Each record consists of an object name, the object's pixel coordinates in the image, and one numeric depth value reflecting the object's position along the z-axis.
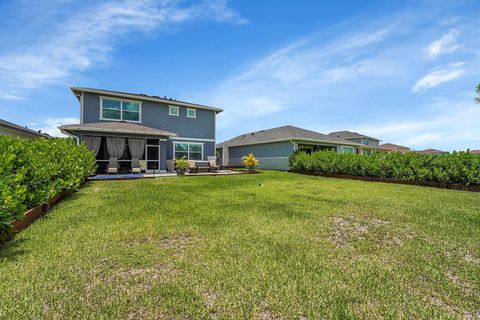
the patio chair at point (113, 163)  15.15
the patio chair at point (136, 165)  16.22
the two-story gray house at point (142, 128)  15.59
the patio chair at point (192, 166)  17.19
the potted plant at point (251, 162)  20.39
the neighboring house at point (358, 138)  40.25
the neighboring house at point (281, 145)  23.27
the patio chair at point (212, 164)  18.88
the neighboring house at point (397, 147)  46.41
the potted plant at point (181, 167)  16.12
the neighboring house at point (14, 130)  14.20
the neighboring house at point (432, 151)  49.14
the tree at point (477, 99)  19.35
